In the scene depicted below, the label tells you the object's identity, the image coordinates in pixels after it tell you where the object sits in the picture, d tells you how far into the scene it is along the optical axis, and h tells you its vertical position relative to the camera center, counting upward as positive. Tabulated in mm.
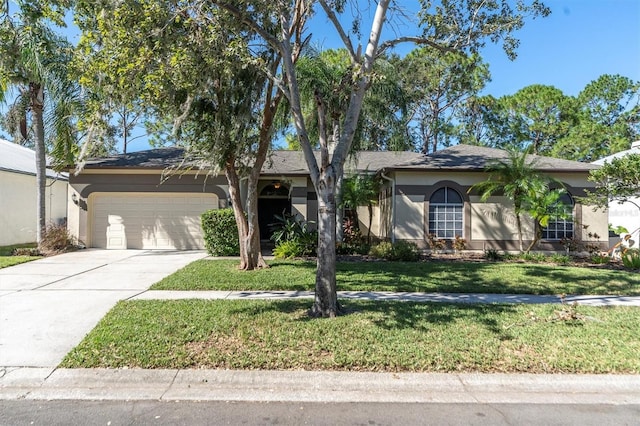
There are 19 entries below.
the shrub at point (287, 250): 13945 -1047
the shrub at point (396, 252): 13844 -1130
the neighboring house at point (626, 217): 19016 +4
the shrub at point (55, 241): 14672 -758
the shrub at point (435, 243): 15867 -946
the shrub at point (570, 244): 15859 -1012
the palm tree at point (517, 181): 14086 +1270
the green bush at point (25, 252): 14227 -1088
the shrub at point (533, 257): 14000 -1342
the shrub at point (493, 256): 14391 -1321
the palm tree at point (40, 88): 13117 +4519
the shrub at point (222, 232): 14430 -443
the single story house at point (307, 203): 16047 +625
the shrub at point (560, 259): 13691 -1387
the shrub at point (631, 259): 12672 -1272
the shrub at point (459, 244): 15867 -989
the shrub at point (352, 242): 15258 -943
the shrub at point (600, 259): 13625 -1372
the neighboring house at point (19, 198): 18391 +1057
